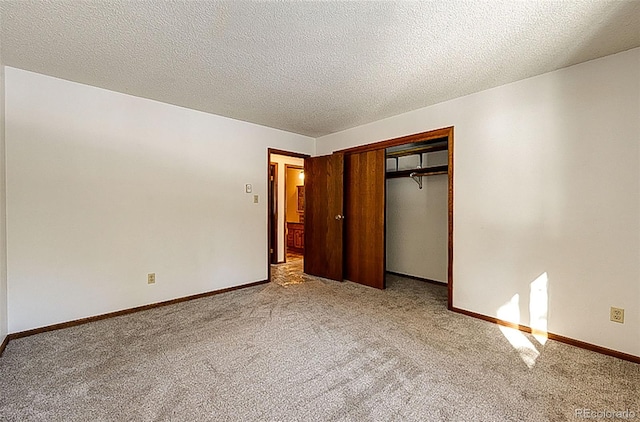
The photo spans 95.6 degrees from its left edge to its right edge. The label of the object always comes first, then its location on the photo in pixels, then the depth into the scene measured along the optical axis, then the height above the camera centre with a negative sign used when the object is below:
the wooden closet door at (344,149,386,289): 3.99 -0.17
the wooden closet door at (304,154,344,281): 4.41 -0.15
